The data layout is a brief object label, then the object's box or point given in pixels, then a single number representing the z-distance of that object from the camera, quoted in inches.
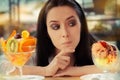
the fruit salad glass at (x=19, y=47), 52.8
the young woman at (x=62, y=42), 55.5
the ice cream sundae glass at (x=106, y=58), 53.0
